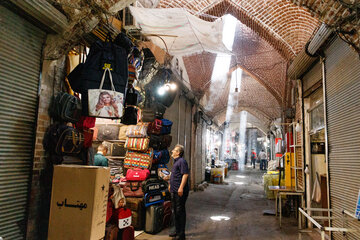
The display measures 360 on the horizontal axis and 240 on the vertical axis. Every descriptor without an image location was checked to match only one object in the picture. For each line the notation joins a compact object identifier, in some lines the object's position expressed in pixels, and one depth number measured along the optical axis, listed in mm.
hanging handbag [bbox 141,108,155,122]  6035
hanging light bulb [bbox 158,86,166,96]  6328
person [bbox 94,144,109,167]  5199
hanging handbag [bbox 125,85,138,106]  3863
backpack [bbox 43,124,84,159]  3414
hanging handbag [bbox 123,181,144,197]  5121
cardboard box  2844
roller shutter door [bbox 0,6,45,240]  2859
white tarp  5191
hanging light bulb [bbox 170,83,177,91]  6586
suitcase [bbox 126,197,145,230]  5062
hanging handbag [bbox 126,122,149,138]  5676
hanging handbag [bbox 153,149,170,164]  6051
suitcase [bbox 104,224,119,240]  3816
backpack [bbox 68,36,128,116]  3182
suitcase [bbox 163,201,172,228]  5514
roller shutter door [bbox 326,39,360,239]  3551
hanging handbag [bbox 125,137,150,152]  5645
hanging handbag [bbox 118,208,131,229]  4048
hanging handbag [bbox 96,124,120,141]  6289
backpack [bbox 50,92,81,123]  3494
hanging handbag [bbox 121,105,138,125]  3973
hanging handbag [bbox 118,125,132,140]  6185
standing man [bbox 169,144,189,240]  4664
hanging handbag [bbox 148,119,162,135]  5879
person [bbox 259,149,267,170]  23162
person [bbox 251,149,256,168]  29472
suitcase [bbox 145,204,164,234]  5031
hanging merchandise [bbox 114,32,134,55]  3754
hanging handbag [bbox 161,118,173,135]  6281
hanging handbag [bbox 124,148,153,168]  5691
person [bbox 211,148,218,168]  16798
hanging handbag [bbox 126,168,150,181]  5312
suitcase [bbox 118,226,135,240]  4118
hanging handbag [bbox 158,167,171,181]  5788
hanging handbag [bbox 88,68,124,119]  3127
